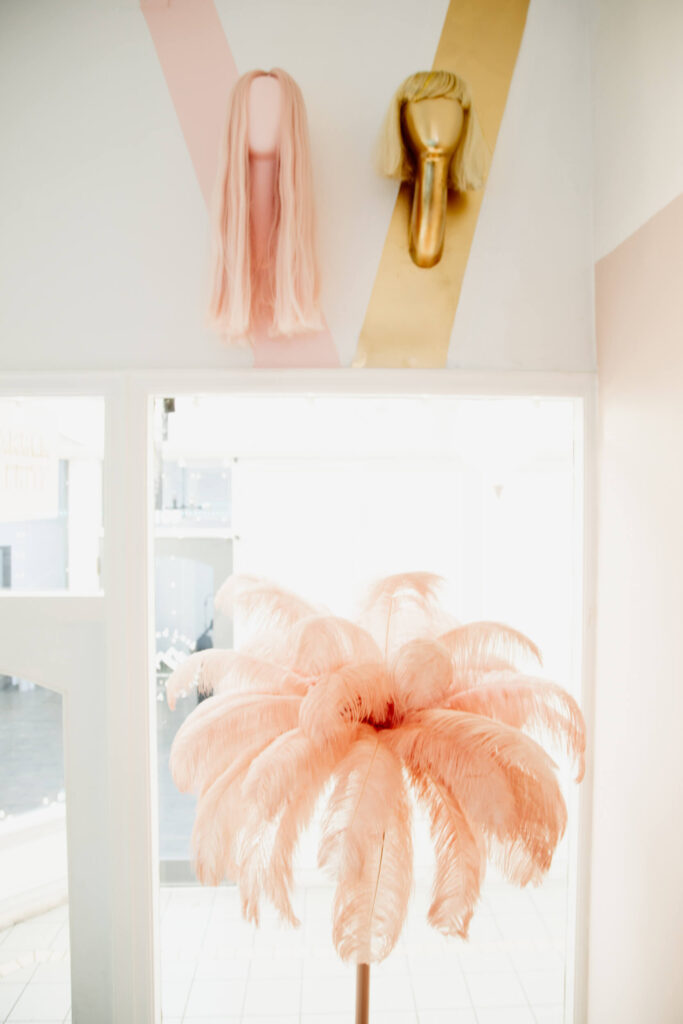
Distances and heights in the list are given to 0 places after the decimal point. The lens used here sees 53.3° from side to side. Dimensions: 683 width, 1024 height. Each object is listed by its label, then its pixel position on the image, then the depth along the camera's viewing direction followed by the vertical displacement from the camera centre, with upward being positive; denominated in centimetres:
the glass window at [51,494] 182 +5
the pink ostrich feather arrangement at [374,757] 117 -45
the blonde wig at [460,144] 156 +89
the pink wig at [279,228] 162 +68
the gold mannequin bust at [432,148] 156 +86
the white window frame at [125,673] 176 -43
